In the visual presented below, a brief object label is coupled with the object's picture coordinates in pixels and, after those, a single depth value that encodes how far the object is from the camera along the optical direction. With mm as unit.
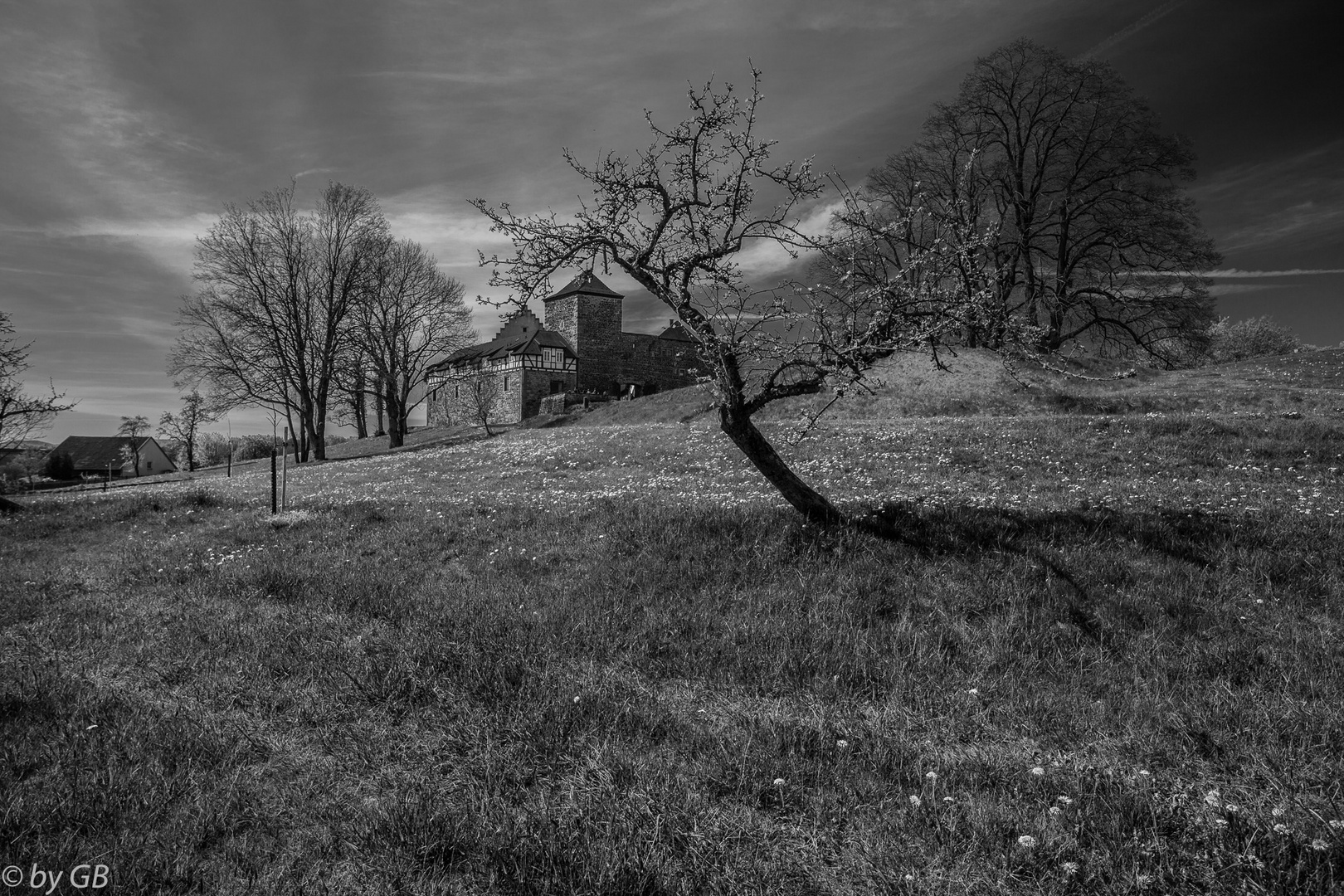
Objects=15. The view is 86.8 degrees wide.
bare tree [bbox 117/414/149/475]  92188
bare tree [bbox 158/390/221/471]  72688
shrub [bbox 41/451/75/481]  77000
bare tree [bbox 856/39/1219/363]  32500
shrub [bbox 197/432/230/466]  82000
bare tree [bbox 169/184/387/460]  42281
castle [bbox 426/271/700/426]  74000
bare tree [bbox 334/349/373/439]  46094
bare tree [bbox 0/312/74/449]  24641
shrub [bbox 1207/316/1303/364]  68688
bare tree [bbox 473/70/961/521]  8094
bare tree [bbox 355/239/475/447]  49750
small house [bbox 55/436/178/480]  88625
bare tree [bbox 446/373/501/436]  55275
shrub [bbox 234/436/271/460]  69375
